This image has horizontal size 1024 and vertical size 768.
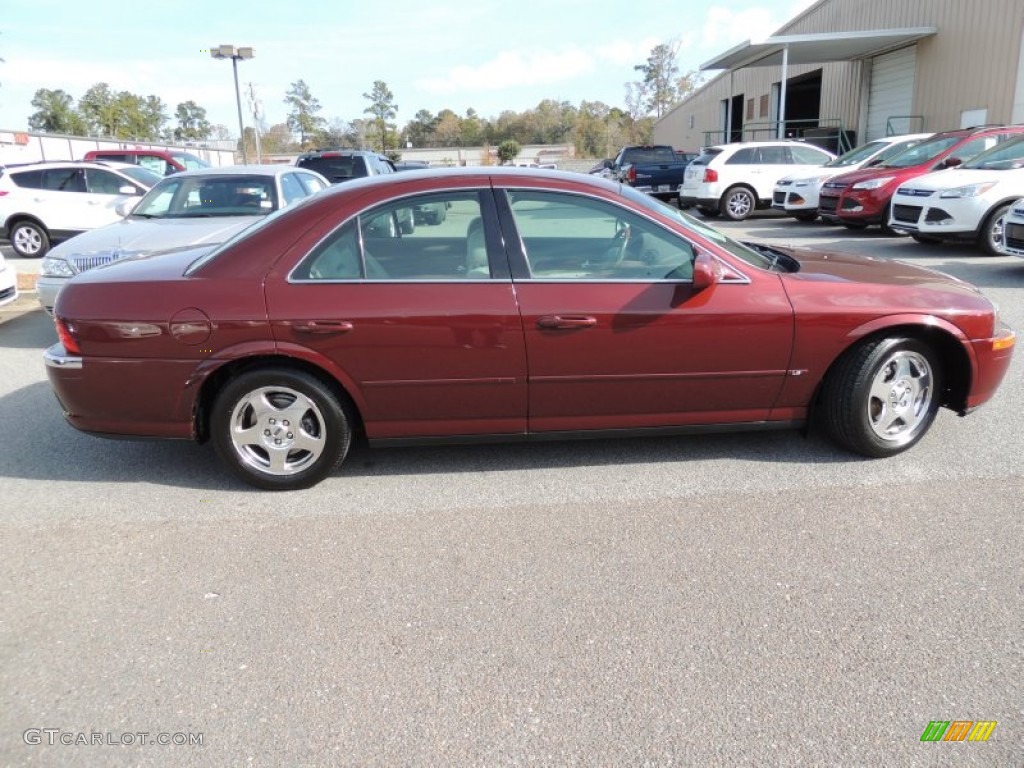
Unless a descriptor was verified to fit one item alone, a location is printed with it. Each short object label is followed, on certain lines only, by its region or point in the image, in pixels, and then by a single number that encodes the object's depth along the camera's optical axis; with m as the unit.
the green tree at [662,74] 79.44
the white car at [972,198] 9.88
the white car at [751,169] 16.36
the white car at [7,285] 7.54
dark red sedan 3.66
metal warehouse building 17.97
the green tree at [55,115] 81.62
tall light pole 22.97
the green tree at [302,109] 90.75
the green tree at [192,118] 117.69
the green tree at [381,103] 90.06
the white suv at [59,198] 12.66
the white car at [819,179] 14.72
